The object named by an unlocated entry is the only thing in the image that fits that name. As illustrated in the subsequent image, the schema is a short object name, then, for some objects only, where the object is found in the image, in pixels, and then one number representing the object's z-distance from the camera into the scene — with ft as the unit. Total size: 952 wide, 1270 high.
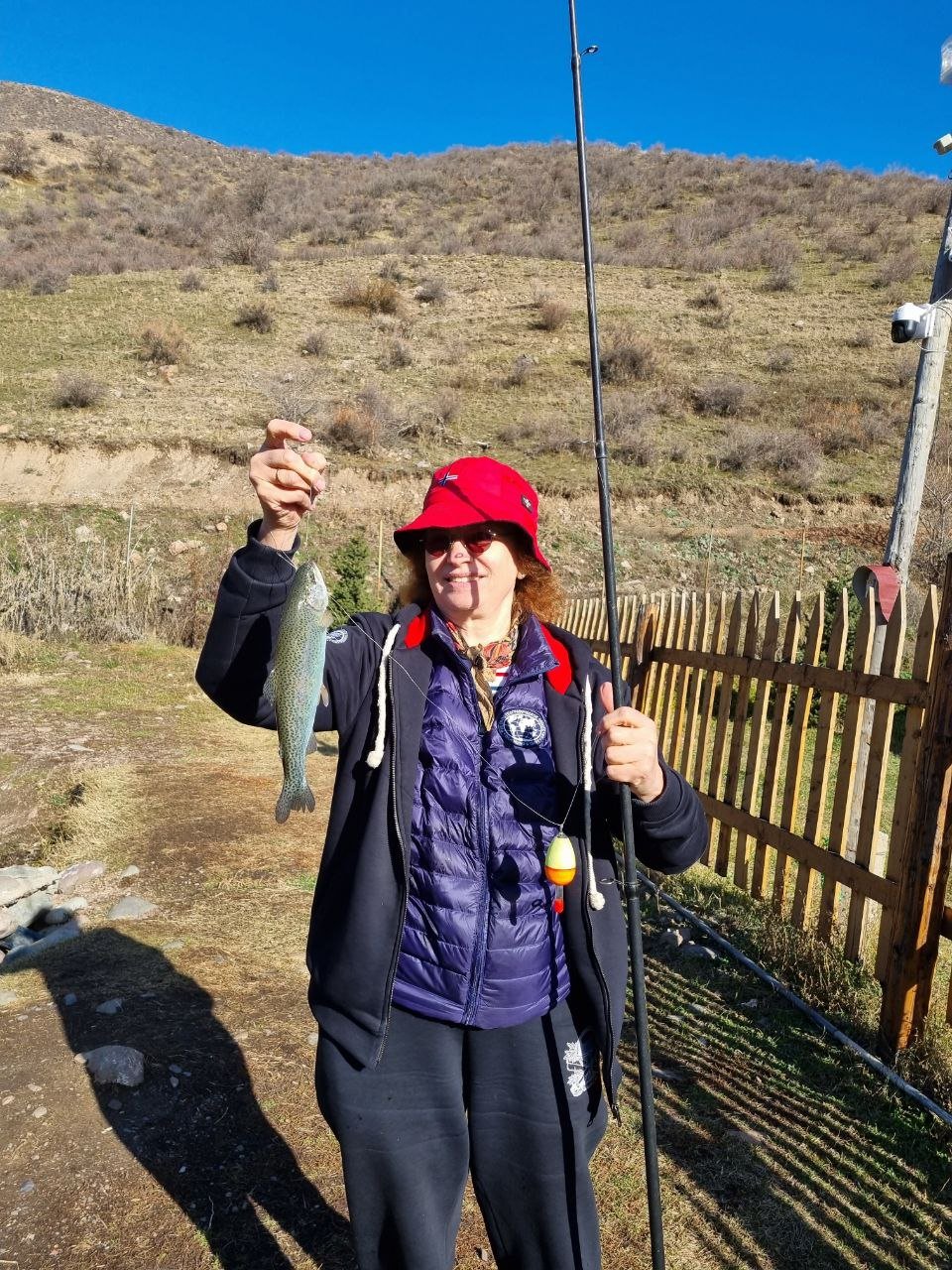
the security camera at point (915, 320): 17.62
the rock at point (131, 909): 16.30
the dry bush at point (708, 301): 93.81
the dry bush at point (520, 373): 78.33
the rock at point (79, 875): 17.89
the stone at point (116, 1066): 11.08
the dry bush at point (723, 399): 74.18
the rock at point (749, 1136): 10.67
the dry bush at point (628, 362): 80.59
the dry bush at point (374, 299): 90.27
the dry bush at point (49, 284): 89.92
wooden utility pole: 17.72
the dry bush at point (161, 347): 76.48
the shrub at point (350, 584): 40.81
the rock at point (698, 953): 15.67
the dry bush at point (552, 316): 86.99
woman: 5.80
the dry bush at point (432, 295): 93.08
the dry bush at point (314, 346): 81.25
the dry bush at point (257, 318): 84.08
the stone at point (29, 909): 16.65
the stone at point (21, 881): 17.52
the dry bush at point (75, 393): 68.13
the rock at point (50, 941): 14.82
